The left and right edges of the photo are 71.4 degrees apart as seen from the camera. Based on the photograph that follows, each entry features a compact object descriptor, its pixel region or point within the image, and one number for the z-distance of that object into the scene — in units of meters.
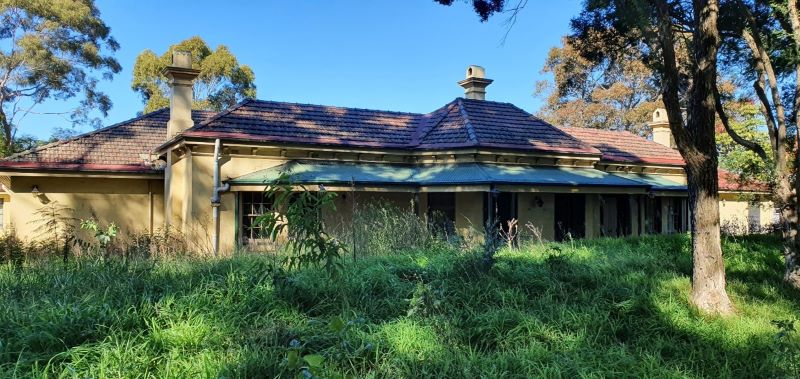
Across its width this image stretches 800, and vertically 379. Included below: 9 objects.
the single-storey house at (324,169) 13.20
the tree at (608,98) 32.28
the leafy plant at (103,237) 7.79
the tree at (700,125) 6.20
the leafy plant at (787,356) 4.37
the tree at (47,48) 25.67
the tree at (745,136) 19.11
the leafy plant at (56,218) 13.98
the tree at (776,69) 8.02
